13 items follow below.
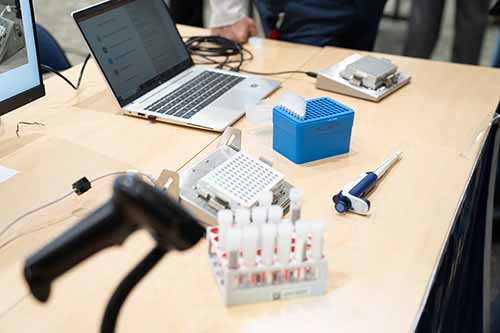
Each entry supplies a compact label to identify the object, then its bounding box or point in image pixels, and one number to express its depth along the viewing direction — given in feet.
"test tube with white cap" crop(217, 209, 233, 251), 2.32
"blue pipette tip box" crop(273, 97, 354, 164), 3.43
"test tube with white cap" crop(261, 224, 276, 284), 2.27
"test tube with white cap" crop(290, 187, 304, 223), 2.48
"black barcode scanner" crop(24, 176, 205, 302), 1.42
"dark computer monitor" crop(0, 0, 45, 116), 3.33
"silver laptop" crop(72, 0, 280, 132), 3.99
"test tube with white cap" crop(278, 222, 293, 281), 2.30
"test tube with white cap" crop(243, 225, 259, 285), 2.25
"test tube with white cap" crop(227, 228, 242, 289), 2.23
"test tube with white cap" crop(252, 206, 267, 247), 2.33
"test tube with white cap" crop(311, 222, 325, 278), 2.35
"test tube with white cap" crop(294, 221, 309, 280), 2.33
